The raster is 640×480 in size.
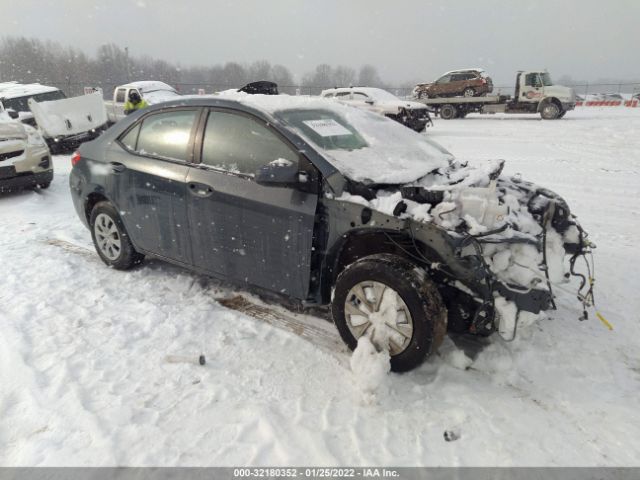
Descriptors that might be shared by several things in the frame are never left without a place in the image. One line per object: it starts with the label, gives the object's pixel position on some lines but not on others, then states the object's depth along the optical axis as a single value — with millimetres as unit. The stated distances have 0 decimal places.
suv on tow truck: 21266
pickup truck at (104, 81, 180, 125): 15022
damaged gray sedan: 2641
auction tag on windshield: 3324
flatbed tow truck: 18703
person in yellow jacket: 10258
